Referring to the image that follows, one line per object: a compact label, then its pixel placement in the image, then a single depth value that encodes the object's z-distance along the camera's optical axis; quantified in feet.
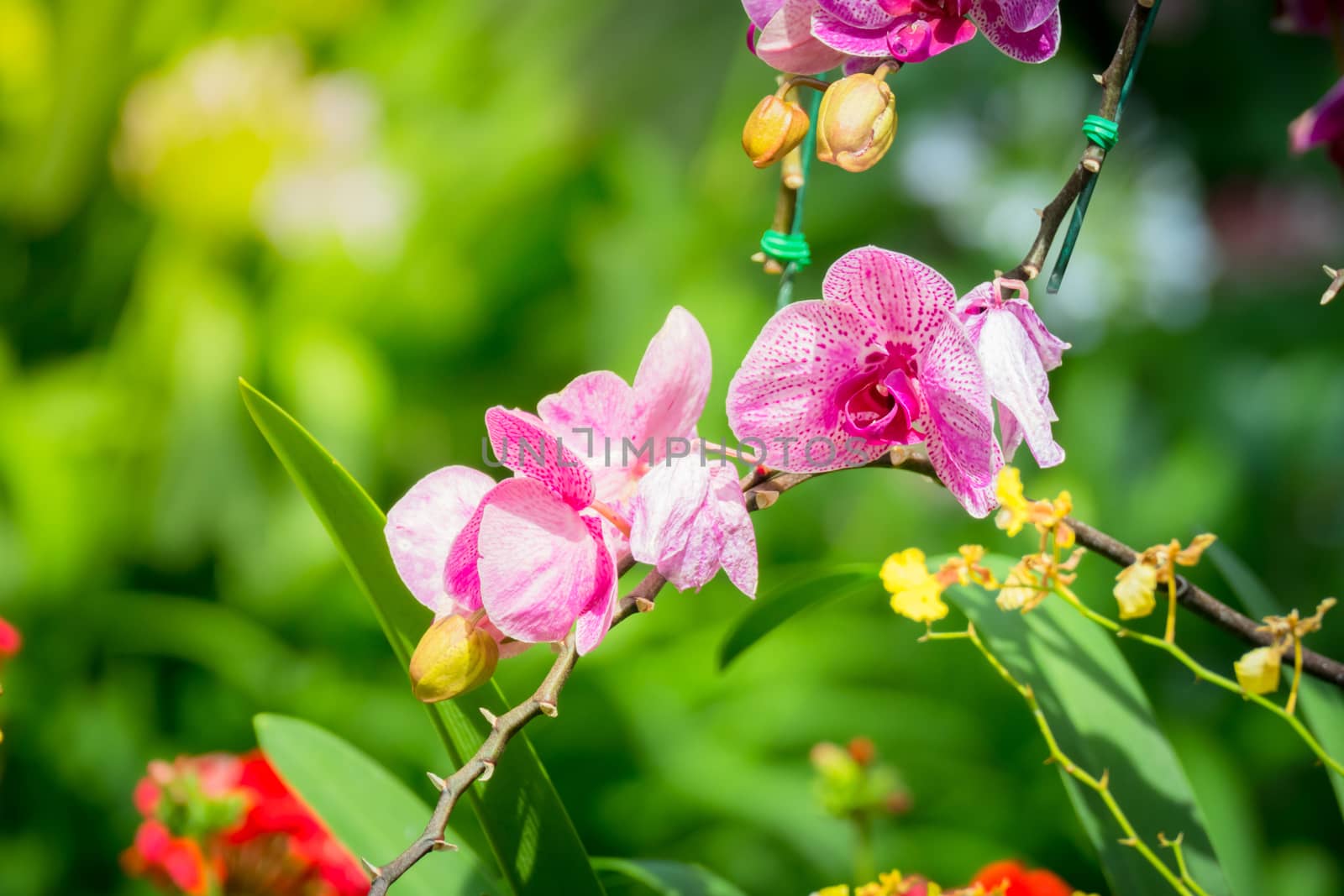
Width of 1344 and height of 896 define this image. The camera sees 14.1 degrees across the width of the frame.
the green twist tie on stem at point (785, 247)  5.00
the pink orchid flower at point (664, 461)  4.83
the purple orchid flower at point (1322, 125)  5.27
